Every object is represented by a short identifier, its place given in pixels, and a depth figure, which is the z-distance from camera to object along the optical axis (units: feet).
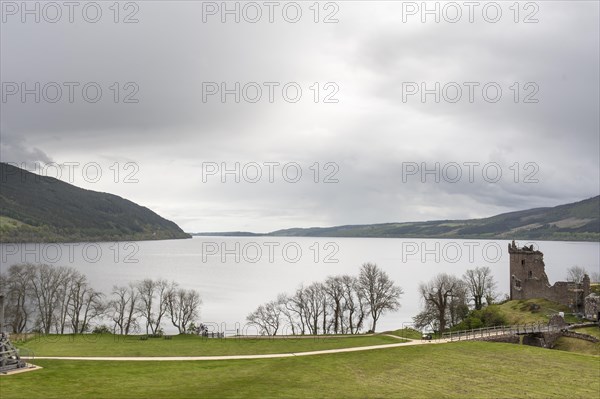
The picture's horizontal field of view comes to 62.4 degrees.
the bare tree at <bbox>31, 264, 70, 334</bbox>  263.90
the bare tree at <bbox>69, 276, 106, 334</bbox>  259.84
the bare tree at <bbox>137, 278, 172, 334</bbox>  280.10
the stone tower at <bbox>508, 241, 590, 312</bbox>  265.75
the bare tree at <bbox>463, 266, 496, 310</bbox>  310.47
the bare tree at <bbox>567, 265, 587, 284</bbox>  405.45
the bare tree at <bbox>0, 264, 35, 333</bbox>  252.69
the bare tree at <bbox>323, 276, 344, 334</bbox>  269.38
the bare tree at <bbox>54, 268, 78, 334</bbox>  268.21
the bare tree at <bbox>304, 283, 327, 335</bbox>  285.76
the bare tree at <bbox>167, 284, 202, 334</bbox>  268.54
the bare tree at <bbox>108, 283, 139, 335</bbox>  266.36
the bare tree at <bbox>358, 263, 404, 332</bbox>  274.57
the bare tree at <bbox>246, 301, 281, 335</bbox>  281.74
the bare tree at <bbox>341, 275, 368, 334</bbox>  278.67
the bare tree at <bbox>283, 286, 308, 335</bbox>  280.72
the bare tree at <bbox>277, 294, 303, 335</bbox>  344.28
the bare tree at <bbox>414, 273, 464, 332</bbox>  257.96
